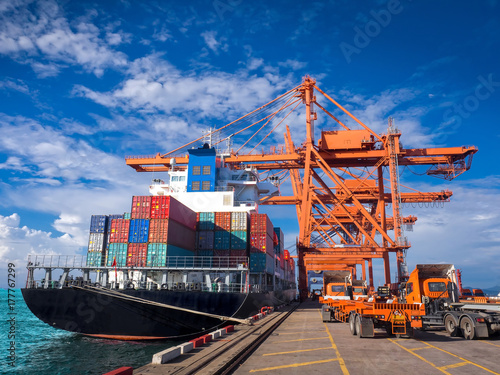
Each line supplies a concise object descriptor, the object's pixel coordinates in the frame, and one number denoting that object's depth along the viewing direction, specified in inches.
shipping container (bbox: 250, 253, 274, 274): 1163.3
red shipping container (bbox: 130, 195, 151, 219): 983.1
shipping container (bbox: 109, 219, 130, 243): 959.0
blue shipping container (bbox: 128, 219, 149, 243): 951.0
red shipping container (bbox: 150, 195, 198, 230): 973.8
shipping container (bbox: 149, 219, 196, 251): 943.0
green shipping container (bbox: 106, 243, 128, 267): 929.5
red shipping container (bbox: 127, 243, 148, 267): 922.7
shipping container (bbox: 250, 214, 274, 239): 1218.3
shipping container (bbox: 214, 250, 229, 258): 1149.1
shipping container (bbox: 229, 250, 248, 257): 1149.5
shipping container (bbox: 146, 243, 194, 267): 911.0
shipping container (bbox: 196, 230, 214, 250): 1159.6
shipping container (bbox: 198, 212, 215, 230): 1195.3
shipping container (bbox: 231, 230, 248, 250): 1162.0
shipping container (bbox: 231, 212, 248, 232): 1191.6
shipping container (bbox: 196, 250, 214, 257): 1150.3
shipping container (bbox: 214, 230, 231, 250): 1158.3
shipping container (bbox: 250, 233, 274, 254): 1188.5
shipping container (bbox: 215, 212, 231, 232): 1194.0
